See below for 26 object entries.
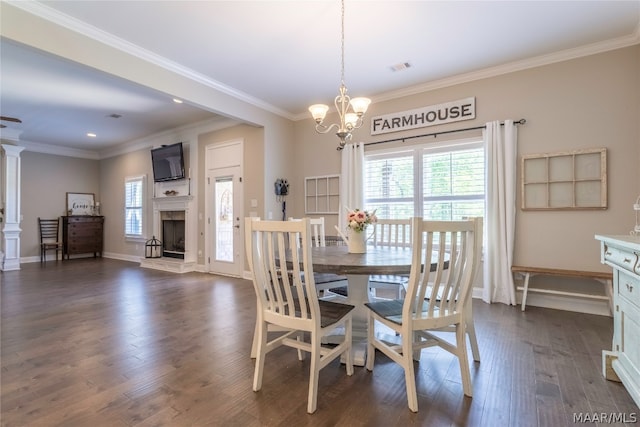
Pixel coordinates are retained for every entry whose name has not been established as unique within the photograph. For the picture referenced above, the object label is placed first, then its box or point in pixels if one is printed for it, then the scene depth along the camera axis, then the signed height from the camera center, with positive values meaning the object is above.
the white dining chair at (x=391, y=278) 2.74 -0.63
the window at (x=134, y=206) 7.27 +0.18
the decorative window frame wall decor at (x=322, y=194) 5.01 +0.30
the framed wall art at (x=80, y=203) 8.06 +0.28
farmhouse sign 3.95 +1.31
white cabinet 1.67 -0.61
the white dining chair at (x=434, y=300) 1.65 -0.51
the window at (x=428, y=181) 3.96 +0.42
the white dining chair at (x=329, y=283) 2.65 -0.62
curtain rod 3.60 +1.05
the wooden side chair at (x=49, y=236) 7.50 -0.56
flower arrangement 2.35 -0.06
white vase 2.42 -0.23
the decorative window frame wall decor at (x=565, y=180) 3.23 +0.34
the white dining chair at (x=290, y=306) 1.66 -0.56
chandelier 2.56 +0.85
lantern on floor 6.66 -0.74
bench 3.06 -0.69
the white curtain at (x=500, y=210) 3.59 +0.01
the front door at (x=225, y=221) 5.38 -0.15
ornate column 6.11 +0.16
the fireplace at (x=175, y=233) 6.02 -0.41
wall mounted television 6.13 +1.05
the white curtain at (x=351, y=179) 4.66 +0.50
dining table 1.80 -0.33
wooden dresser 7.75 -0.54
